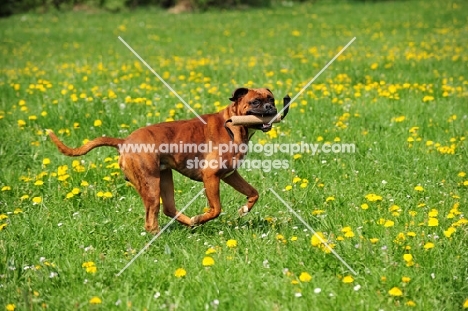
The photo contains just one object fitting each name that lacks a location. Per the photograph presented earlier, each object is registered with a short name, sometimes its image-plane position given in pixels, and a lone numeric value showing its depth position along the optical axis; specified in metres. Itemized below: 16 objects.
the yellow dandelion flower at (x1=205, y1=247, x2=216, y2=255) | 7.82
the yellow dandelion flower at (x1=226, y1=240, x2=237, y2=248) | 8.05
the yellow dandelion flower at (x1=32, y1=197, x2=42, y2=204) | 10.08
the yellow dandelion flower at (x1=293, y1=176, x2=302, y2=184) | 10.53
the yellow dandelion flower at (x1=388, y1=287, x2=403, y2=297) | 6.71
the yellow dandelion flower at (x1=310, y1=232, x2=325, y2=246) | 7.84
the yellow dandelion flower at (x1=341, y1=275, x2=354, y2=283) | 7.06
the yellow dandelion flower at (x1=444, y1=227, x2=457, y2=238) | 7.78
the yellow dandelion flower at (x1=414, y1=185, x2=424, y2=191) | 9.81
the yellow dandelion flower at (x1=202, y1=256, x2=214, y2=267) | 7.50
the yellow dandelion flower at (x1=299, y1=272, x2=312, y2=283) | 7.03
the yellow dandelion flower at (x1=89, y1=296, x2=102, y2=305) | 6.73
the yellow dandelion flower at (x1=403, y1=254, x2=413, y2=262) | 7.31
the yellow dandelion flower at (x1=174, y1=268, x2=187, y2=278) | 7.34
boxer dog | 8.74
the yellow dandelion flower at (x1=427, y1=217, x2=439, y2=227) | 8.20
